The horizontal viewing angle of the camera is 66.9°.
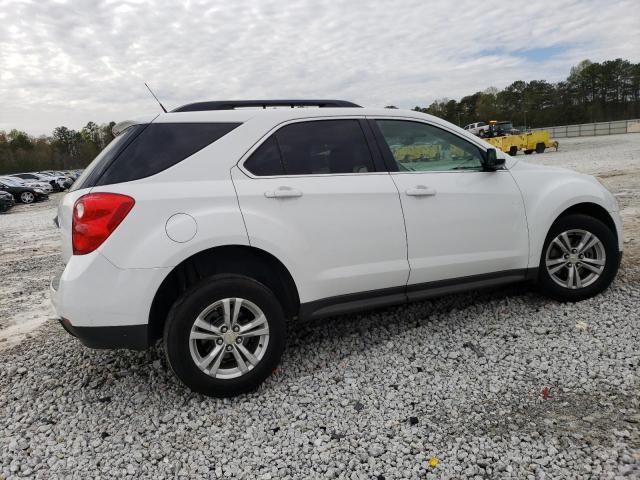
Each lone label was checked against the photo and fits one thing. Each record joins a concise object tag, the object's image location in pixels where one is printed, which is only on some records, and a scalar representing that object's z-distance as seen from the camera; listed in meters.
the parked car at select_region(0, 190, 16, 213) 20.38
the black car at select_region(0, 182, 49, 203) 24.58
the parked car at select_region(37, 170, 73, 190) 34.22
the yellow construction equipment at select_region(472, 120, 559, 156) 29.12
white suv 2.85
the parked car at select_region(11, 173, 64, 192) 33.11
